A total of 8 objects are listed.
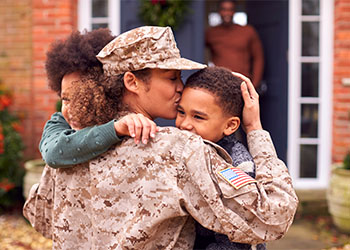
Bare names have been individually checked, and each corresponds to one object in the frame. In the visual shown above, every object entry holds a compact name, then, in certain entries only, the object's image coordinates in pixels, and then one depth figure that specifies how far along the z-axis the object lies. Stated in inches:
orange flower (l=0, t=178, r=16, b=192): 182.4
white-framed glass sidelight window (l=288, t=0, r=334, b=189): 193.0
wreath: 182.1
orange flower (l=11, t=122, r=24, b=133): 188.9
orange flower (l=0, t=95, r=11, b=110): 187.3
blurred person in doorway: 208.1
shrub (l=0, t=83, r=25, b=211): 183.8
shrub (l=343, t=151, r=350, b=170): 170.1
